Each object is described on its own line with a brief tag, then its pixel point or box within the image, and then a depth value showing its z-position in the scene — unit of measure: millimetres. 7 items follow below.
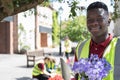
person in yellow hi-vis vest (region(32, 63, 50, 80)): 5124
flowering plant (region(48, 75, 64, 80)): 3328
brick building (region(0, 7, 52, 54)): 16338
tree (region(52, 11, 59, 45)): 28286
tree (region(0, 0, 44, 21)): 1993
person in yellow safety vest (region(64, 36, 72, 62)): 10571
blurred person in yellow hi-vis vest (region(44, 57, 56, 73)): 5023
